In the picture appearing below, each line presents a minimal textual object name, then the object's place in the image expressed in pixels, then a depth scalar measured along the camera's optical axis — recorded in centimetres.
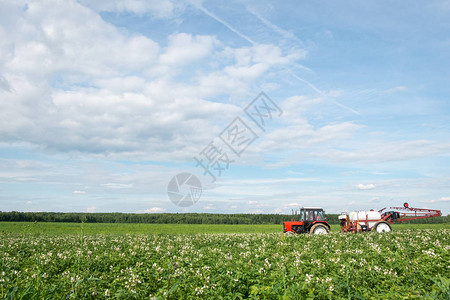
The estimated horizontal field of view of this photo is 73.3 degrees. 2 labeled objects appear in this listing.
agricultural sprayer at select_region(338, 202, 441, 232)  2902
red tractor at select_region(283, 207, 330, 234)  2598
